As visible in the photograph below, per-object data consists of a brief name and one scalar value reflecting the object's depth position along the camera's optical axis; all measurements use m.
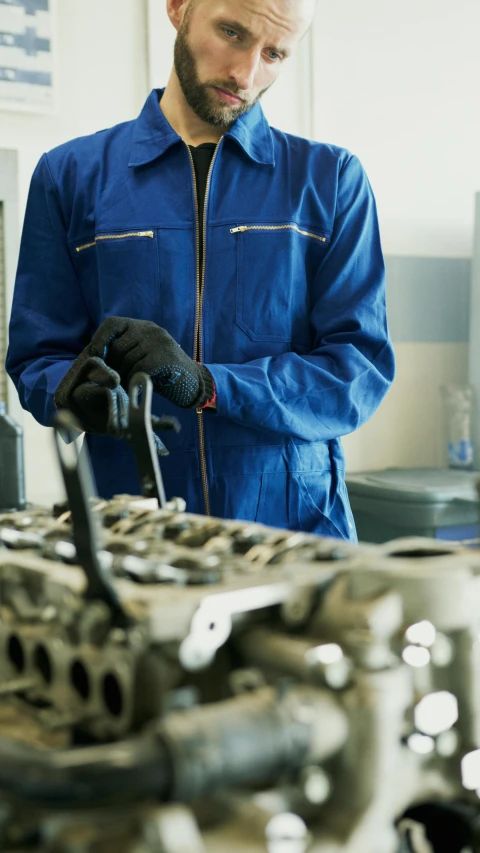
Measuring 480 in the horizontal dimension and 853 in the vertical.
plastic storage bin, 2.71
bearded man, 1.50
